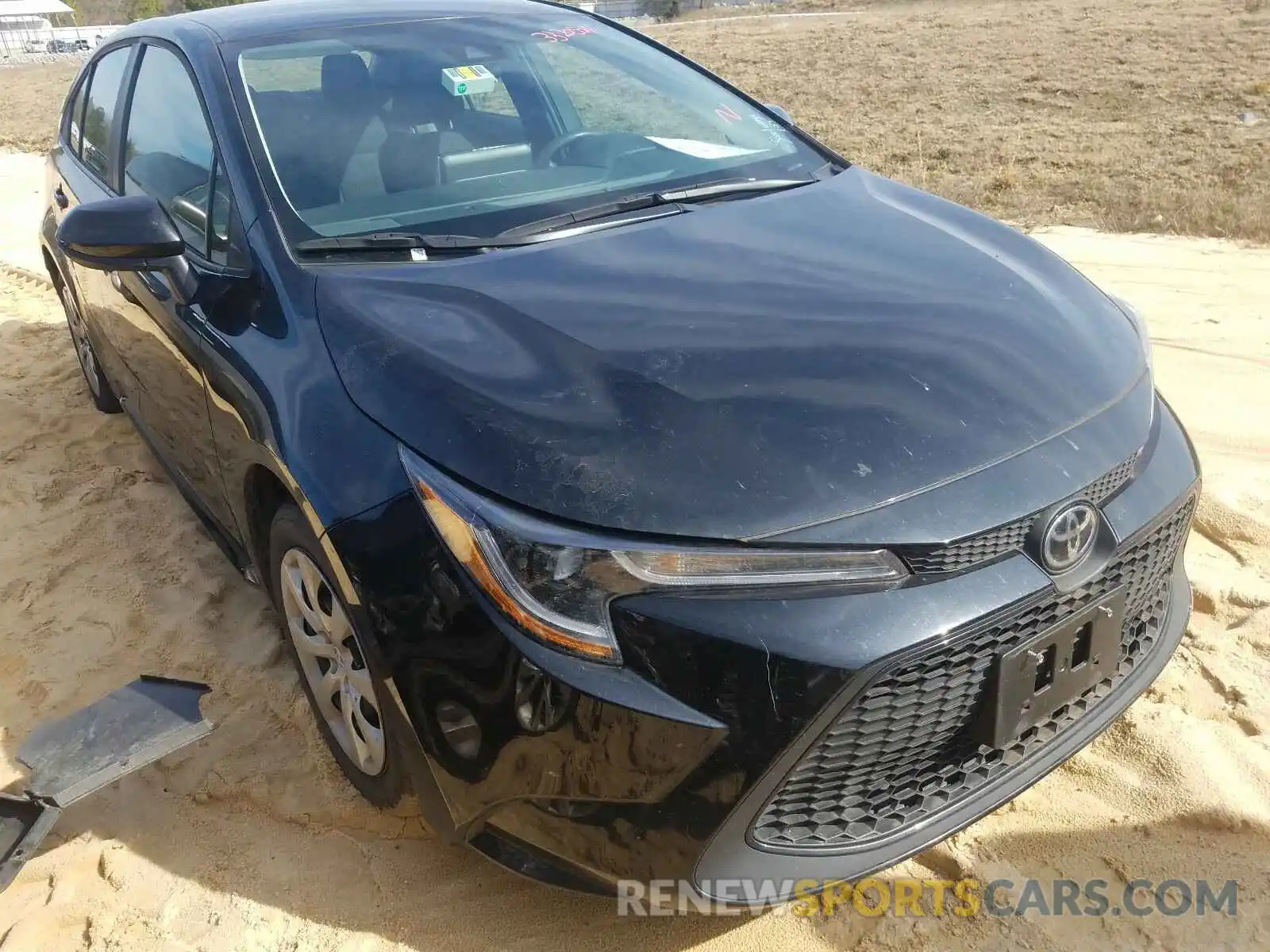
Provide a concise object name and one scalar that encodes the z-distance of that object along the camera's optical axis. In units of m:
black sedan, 1.53
